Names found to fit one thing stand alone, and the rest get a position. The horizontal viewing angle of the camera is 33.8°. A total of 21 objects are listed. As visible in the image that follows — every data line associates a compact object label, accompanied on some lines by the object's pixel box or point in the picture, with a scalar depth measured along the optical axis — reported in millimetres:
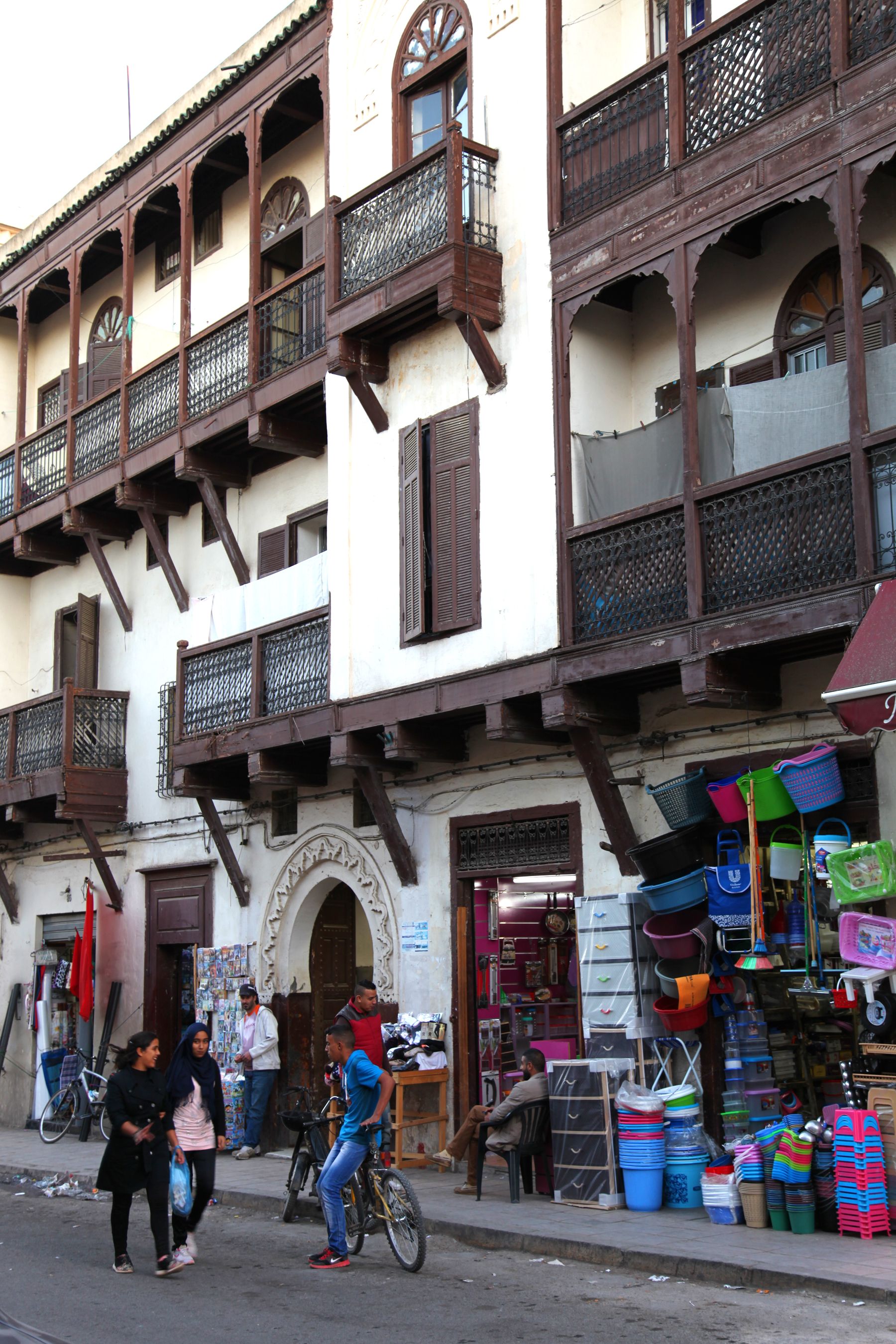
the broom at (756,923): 11086
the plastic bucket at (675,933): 11656
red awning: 9352
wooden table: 13672
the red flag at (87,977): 19125
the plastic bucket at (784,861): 11133
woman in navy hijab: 10438
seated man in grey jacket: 11828
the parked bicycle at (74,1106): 18500
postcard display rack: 16219
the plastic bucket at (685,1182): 11281
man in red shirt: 12703
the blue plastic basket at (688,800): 11758
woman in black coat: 9750
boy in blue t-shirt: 9695
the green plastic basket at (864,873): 10188
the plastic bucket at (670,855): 11727
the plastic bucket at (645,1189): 11242
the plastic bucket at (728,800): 11438
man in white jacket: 15758
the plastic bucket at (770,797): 11180
